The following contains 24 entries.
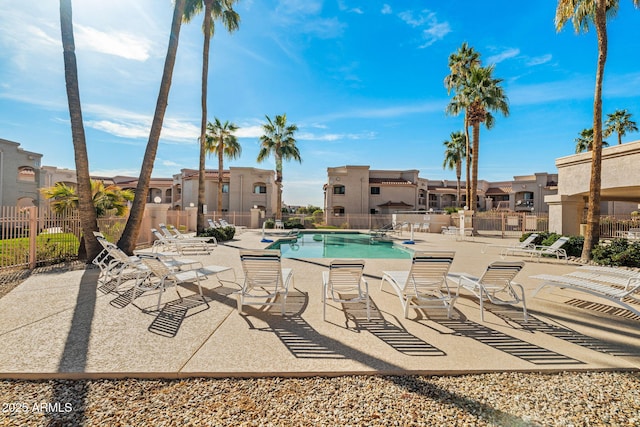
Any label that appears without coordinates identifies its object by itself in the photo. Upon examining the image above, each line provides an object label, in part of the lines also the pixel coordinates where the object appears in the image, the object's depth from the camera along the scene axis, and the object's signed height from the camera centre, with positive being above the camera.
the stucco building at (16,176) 22.33 +3.03
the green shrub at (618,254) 8.77 -1.29
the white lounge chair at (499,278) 4.54 -1.08
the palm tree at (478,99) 21.48 +8.92
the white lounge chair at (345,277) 4.57 -1.07
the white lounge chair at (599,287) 4.44 -1.27
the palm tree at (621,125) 27.95 +9.04
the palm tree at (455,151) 34.03 +7.70
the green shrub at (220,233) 15.88 -1.17
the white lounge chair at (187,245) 11.25 -1.37
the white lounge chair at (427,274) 4.56 -1.01
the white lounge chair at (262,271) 4.66 -0.99
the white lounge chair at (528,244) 11.92 -1.29
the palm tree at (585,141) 29.77 +8.04
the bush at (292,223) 28.69 -1.06
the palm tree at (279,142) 27.30 +6.95
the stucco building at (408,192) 36.25 +3.19
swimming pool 13.86 -2.01
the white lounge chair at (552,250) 10.47 -1.43
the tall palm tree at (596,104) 9.73 +4.00
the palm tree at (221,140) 25.22 +6.69
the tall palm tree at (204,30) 14.94 +10.01
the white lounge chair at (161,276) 5.11 -1.24
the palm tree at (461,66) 23.20 +12.50
